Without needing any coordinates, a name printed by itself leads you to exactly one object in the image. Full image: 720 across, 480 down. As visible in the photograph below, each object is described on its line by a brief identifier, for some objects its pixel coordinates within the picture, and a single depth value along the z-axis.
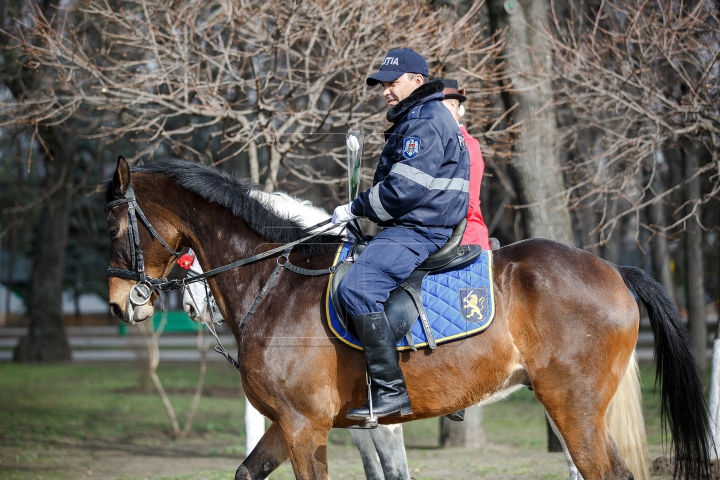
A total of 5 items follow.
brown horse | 8.76
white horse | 10.74
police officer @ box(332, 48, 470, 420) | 8.60
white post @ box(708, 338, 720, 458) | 14.09
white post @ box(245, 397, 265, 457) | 13.89
